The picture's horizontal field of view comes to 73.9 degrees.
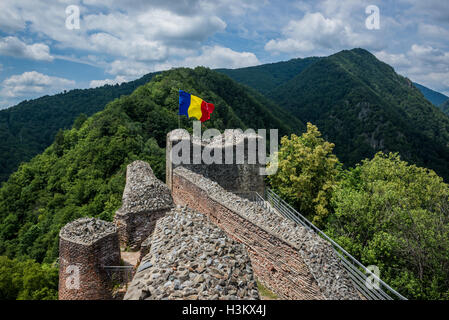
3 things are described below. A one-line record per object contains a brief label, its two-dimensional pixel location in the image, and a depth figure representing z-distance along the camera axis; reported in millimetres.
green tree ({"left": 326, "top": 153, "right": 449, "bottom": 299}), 12336
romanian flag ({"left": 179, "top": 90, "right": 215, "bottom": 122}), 17156
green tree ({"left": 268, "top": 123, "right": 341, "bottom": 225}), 17969
